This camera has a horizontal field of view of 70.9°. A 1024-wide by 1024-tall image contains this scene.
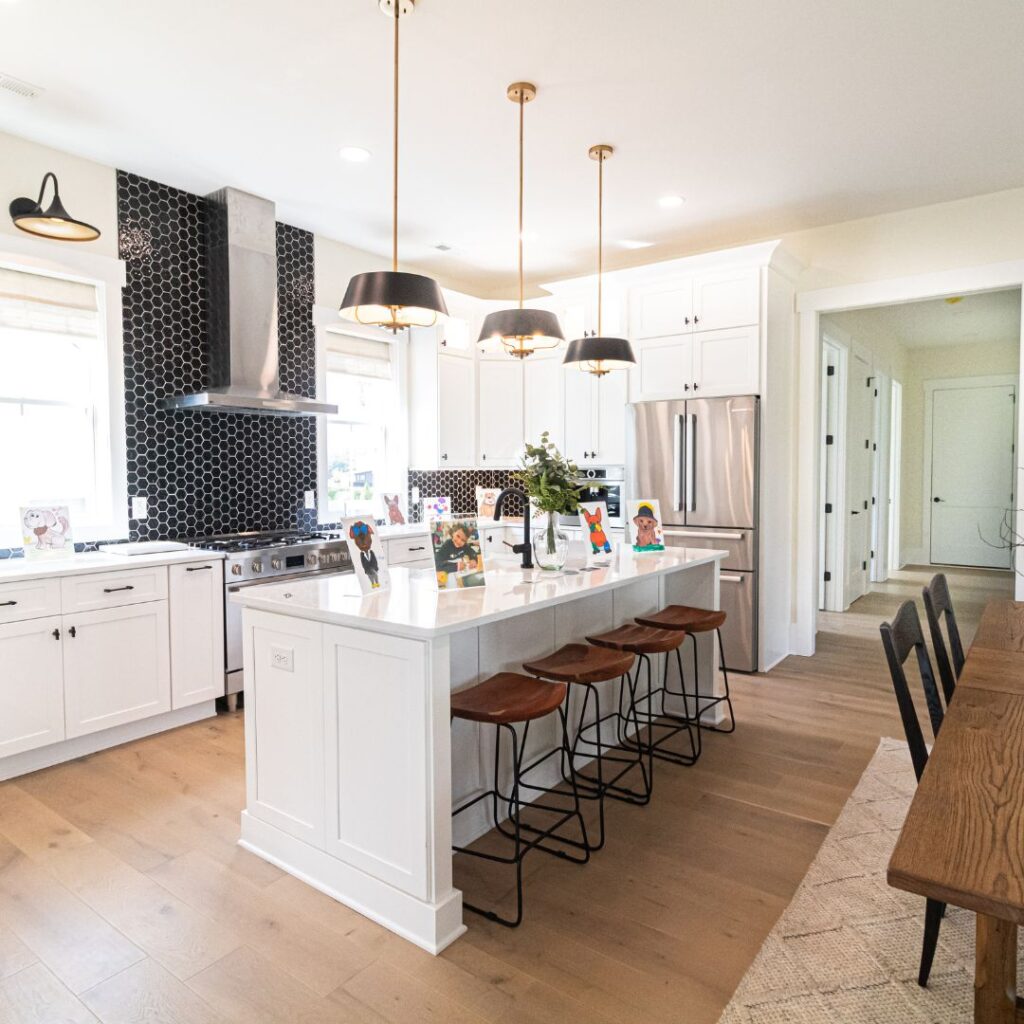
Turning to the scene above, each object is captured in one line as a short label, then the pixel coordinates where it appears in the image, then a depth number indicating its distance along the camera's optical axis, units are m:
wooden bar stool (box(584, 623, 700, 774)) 2.93
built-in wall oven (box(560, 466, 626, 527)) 5.48
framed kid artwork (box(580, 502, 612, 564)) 3.41
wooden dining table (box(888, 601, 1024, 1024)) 0.96
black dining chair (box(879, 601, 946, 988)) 1.63
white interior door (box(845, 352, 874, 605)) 6.66
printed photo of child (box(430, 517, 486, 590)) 2.60
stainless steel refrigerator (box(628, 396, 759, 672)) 4.59
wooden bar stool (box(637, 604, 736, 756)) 3.25
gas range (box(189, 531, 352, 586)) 3.95
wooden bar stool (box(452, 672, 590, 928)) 2.14
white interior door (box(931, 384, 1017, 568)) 8.77
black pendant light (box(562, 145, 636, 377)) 3.46
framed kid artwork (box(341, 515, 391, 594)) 2.45
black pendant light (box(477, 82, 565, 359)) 2.98
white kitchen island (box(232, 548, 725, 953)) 2.00
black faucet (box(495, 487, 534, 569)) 3.07
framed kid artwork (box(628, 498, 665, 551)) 3.70
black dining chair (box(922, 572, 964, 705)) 2.17
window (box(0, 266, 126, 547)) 3.69
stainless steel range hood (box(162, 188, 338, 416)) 4.21
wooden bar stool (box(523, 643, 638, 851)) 2.48
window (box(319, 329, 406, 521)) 5.21
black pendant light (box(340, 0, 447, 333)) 2.35
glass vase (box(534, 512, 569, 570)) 3.03
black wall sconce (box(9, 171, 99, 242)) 3.11
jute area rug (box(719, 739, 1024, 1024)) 1.74
